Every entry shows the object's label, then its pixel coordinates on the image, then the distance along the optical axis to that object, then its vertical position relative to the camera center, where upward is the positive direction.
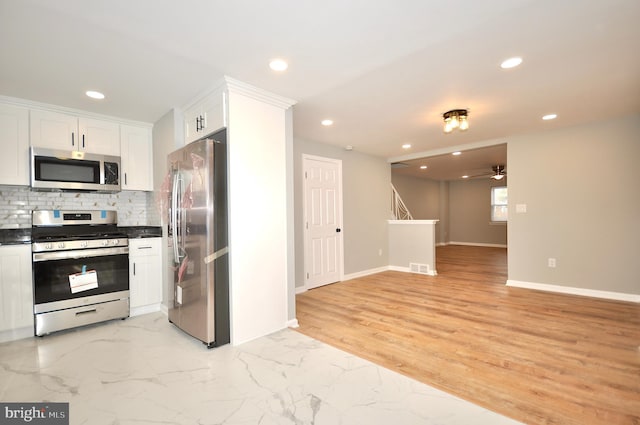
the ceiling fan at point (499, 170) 7.23 +0.95
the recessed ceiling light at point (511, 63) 2.31 +1.17
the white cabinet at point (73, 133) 3.03 +0.92
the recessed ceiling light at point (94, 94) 2.77 +1.17
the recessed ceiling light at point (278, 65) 2.29 +1.18
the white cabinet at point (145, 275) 3.36 -0.70
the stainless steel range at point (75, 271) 2.79 -0.56
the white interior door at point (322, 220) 4.63 -0.14
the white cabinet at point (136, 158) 3.57 +0.72
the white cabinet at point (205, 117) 2.64 +0.95
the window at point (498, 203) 9.51 +0.17
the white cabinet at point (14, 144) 2.86 +0.73
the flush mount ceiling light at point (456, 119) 3.42 +1.06
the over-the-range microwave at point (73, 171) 2.98 +0.50
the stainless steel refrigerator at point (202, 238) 2.50 -0.22
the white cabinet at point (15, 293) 2.66 -0.69
